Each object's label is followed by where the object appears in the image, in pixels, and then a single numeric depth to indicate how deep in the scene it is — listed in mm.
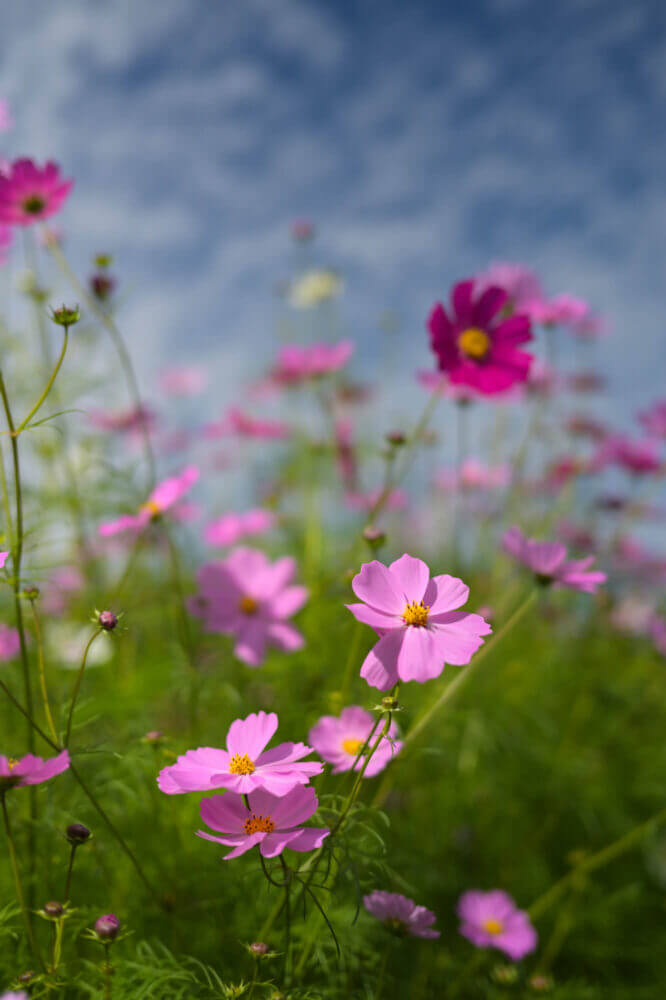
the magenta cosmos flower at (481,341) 995
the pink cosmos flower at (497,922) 980
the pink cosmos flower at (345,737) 693
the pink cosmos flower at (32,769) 518
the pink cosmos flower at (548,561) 799
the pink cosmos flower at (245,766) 522
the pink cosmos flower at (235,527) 1448
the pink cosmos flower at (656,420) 1801
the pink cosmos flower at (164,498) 969
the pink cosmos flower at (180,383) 2674
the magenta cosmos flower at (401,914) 648
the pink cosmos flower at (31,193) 925
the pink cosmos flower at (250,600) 1101
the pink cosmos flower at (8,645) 1151
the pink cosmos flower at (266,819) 522
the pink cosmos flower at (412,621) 545
